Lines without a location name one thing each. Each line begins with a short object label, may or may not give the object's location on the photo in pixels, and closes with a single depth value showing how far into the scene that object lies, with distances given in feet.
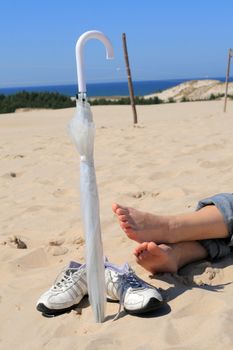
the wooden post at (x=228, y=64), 37.24
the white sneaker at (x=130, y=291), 5.95
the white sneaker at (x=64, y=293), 6.41
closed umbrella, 5.73
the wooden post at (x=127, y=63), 29.66
